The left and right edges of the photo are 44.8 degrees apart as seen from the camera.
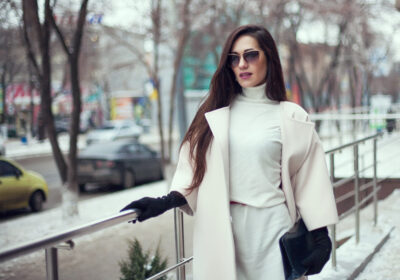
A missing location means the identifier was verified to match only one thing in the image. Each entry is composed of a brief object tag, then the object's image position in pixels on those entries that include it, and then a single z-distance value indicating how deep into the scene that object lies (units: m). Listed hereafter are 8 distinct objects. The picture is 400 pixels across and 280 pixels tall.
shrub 3.76
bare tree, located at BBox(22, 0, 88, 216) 8.09
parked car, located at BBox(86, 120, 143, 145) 26.90
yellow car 9.62
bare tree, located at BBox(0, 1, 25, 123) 10.67
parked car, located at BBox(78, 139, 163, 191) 12.55
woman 1.91
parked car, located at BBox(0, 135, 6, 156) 12.44
